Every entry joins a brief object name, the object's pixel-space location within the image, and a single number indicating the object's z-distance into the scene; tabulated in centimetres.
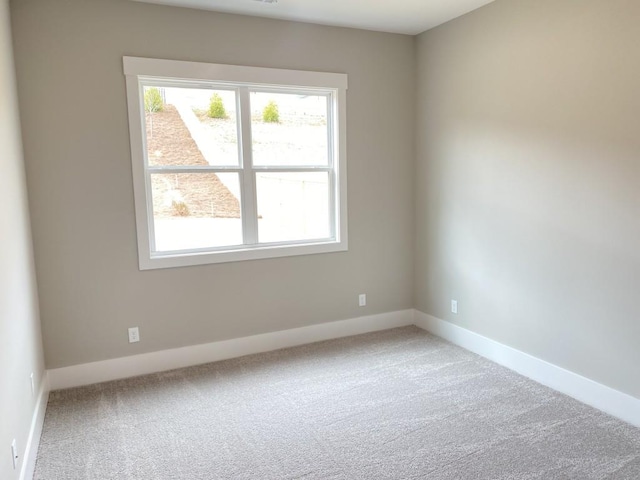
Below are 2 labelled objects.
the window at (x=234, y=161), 340
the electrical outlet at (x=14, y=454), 195
